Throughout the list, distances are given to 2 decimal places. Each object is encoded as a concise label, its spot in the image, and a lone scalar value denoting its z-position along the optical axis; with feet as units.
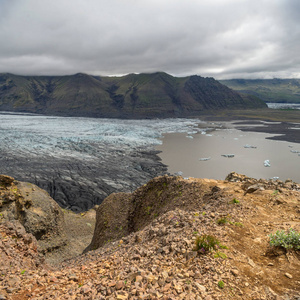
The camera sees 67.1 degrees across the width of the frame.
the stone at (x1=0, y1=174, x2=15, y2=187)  70.91
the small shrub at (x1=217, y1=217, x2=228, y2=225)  27.86
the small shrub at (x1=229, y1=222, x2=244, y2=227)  27.50
